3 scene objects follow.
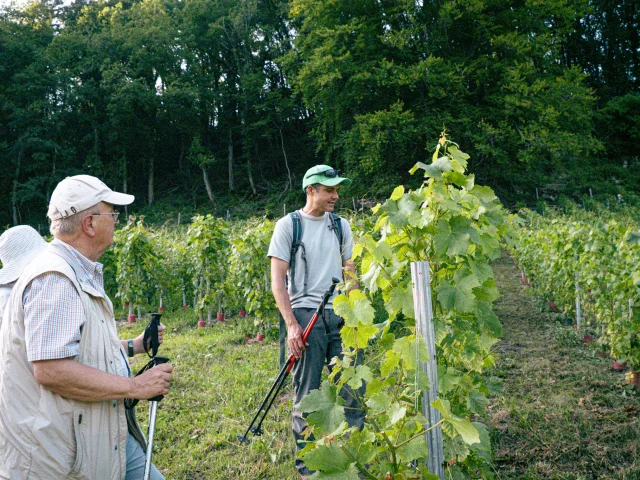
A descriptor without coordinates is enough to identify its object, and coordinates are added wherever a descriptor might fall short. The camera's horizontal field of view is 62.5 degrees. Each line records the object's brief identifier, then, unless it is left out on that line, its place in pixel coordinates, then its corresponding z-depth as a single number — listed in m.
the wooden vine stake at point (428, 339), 2.08
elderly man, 1.88
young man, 3.43
